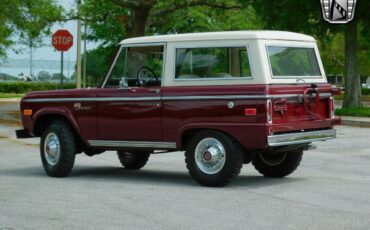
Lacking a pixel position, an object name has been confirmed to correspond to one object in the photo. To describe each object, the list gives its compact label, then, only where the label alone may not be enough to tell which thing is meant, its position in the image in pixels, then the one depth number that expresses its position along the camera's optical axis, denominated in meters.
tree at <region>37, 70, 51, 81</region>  85.19
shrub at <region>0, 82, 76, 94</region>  64.56
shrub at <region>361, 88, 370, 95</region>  61.25
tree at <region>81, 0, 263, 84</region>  27.64
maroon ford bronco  10.10
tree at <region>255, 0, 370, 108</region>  29.64
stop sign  24.39
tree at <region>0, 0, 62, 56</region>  27.69
